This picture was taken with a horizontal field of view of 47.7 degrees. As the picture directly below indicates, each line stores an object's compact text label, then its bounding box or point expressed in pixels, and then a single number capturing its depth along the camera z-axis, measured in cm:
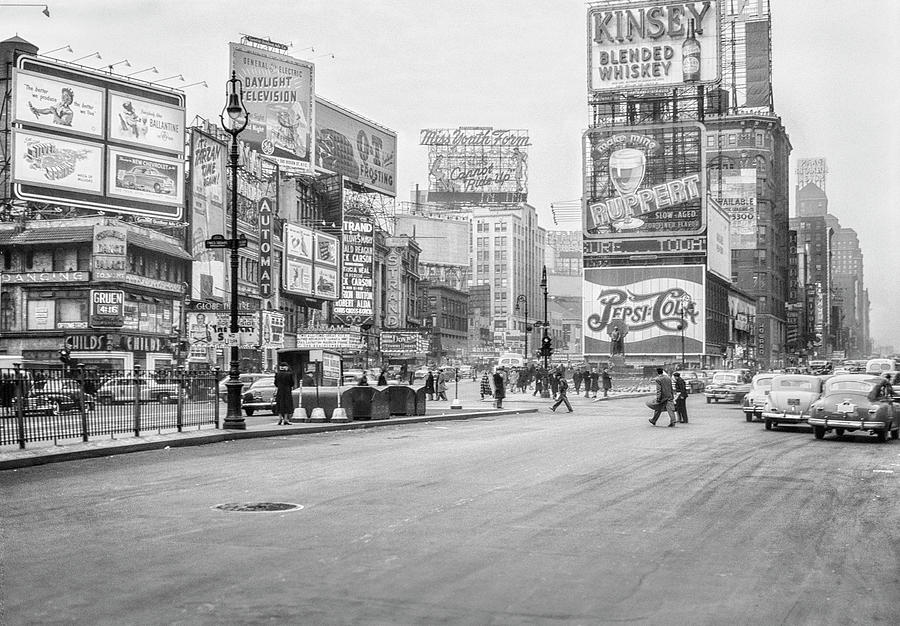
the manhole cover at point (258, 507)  1147
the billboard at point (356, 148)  10044
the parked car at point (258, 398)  3766
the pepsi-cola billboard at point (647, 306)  12256
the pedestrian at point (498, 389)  4322
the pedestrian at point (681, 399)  3161
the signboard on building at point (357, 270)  9819
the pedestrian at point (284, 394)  2698
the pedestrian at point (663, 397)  2988
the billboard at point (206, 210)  7000
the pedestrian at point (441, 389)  4928
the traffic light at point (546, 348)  5512
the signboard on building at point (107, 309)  6038
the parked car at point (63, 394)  1866
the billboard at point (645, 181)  12088
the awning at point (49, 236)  6091
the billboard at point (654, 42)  11694
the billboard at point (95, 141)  5819
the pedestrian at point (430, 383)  4836
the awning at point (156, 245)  6344
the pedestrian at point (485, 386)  5601
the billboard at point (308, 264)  8769
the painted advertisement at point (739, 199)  17900
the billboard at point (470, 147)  19275
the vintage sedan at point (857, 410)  2405
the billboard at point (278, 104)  8900
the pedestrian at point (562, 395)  3855
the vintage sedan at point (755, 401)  3284
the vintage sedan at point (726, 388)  5072
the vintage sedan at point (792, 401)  2778
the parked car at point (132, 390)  2103
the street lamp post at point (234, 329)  2517
